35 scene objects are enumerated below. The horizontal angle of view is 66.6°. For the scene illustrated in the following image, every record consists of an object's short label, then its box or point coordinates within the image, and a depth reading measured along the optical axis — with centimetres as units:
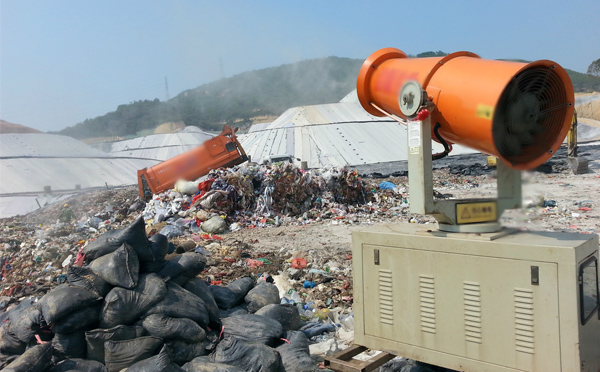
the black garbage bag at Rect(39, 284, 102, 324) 287
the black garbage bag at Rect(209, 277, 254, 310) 381
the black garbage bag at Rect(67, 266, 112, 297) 306
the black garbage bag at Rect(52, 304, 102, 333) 289
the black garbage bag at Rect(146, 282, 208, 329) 306
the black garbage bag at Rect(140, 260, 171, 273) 338
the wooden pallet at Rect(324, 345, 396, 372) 259
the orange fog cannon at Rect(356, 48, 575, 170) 220
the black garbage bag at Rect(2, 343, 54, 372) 260
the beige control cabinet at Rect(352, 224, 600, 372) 209
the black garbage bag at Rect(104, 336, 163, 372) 284
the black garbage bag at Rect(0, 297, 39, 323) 348
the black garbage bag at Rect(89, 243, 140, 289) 307
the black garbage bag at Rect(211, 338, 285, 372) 289
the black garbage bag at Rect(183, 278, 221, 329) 340
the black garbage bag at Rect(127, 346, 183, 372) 267
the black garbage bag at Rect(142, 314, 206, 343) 296
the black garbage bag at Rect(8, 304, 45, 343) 296
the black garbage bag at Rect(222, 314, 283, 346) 323
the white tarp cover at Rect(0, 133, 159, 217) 1584
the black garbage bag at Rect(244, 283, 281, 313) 385
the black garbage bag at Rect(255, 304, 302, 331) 358
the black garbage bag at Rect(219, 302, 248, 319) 364
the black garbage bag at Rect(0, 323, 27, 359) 300
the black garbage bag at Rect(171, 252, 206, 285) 352
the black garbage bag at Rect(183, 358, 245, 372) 278
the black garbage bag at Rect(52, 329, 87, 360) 288
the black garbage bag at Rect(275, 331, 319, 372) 307
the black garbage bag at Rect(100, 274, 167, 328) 295
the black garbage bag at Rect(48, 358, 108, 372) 275
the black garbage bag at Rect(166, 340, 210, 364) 297
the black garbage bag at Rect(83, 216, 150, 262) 338
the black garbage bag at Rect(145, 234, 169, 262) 341
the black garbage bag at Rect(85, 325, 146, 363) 287
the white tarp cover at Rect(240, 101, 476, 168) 2306
